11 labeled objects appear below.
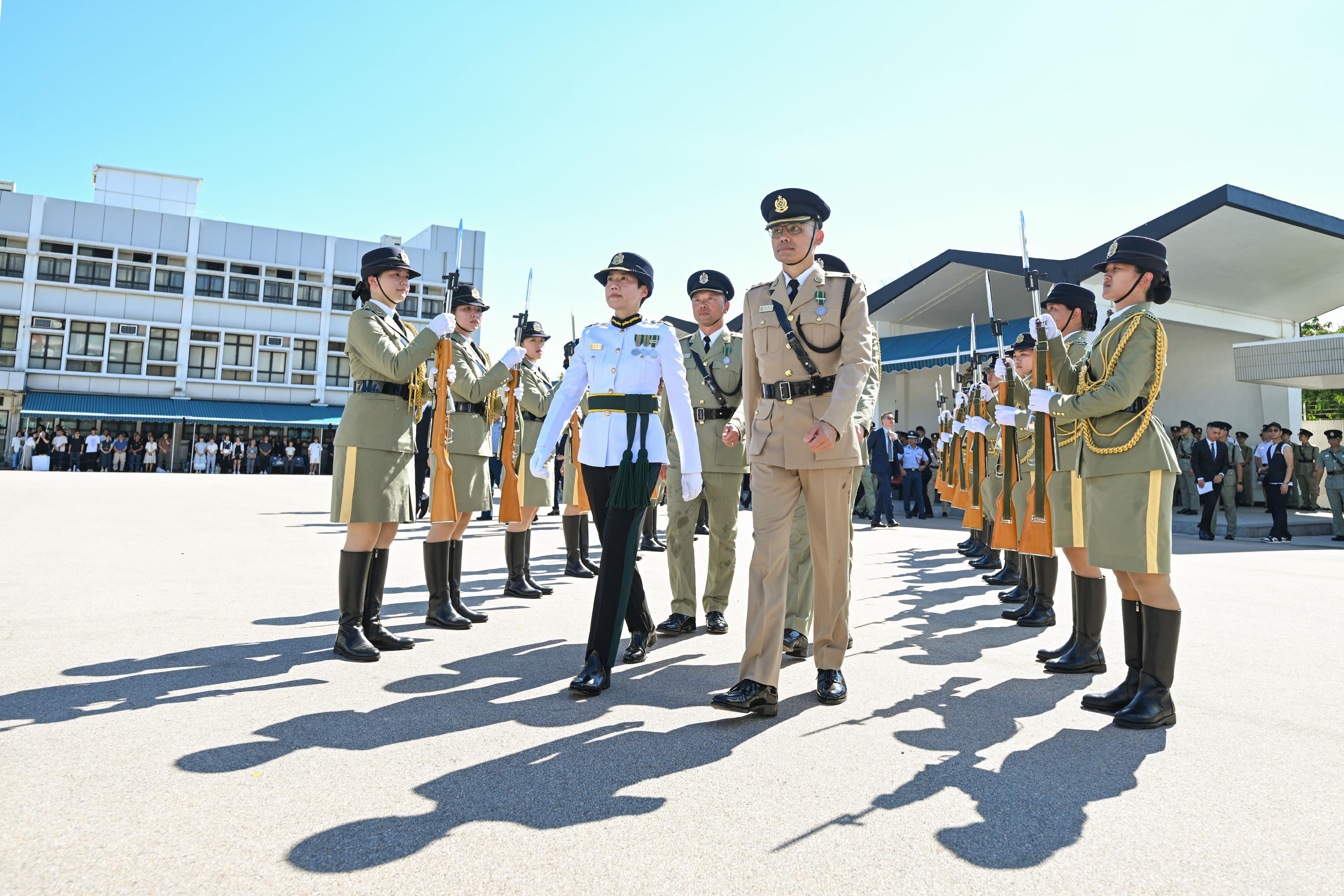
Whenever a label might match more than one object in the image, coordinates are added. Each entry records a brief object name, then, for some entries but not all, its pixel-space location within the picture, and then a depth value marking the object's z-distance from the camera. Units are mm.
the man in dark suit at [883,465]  14875
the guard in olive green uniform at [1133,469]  3621
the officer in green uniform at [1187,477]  17984
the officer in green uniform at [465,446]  5316
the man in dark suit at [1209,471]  13820
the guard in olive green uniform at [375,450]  4395
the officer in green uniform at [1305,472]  18453
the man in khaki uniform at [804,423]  3605
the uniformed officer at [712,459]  5270
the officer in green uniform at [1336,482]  14188
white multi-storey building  39000
